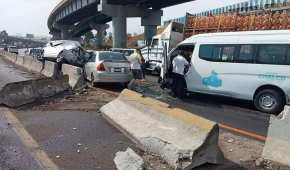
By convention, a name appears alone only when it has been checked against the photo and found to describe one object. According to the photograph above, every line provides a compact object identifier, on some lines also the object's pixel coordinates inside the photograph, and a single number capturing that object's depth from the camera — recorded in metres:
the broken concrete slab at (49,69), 9.11
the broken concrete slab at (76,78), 6.81
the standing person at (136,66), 8.01
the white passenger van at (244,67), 5.07
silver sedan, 7.31
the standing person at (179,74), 6.24
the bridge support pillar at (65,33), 43.95
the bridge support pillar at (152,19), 24.83
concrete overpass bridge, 22.70
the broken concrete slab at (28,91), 5.02
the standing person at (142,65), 8.30
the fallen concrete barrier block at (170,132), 2.56
